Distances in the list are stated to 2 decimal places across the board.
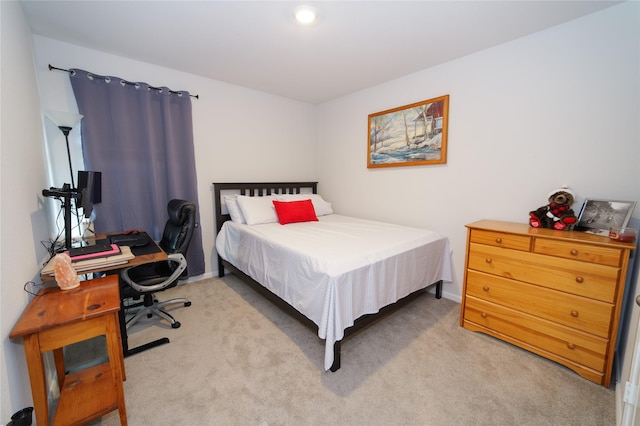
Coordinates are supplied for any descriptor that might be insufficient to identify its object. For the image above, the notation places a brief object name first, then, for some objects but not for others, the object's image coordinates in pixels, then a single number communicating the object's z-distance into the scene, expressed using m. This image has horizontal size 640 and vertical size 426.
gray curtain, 2.35
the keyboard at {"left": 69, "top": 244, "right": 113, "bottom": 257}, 1.58
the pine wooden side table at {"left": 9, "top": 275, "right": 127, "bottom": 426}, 1.02
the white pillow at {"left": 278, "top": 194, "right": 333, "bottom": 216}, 3.37
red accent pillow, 3.01
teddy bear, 1.86
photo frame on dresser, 1.68
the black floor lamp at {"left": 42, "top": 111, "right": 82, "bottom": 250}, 1.64
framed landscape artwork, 2.64
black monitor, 1.78
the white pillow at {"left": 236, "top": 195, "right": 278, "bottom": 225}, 2.93
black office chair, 1.97
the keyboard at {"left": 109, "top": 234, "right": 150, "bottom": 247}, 2.08
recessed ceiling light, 1.75
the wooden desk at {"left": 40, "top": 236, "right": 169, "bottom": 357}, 1.55
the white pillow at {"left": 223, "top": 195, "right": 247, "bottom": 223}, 3.00
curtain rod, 2.16
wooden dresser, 1.54
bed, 1.67
